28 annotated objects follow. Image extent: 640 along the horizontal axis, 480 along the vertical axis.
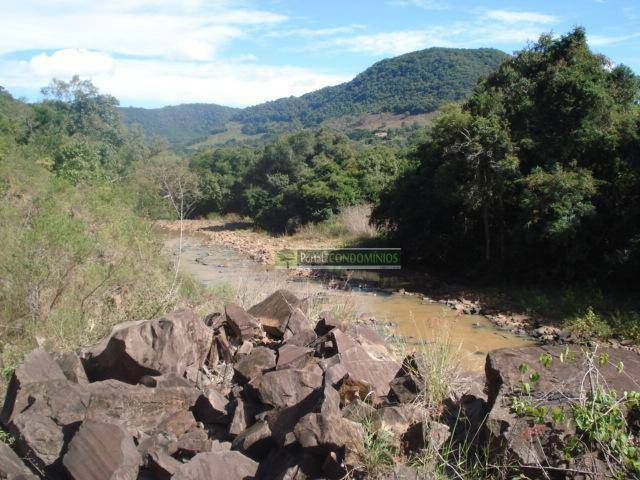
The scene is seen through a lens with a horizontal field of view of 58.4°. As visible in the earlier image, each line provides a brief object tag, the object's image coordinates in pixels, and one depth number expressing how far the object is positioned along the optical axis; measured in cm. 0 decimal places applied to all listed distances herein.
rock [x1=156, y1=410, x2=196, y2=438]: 408
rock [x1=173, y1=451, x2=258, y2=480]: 331
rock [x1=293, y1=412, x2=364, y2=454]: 322
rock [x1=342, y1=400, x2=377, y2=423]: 355
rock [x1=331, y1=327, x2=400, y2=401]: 424
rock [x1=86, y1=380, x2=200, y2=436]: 408
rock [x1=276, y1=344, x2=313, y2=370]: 452
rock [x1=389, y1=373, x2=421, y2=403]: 393
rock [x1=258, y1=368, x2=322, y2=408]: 405
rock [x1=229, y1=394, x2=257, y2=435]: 402
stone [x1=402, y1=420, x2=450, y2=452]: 338
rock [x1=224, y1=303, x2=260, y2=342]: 547
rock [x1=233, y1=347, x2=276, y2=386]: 459
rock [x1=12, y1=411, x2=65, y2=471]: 381
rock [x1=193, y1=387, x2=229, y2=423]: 423
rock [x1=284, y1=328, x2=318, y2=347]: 513
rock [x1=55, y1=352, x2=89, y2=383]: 457
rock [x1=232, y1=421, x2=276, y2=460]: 367
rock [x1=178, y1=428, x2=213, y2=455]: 377
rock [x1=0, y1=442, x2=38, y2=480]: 357
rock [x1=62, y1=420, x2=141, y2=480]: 347
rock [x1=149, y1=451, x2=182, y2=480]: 350
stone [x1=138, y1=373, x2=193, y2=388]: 437
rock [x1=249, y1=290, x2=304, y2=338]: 556
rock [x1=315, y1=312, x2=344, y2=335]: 531
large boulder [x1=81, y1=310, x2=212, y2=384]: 463
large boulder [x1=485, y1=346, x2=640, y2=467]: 299
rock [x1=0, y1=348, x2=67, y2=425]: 420
